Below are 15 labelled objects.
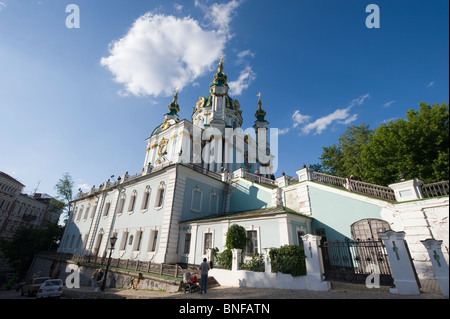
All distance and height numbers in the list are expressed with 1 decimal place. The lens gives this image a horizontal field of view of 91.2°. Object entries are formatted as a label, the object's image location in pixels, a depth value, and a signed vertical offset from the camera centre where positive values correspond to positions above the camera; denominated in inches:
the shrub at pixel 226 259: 484.4 +15.6
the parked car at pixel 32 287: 700.0 -75.0
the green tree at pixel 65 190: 1483.3 +444.1
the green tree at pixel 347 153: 990.4 +520.5
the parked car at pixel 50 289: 570.3 -64.9
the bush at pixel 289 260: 379.6 +13.7
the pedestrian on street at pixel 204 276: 391.5 -15.7
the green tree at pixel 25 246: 1206.3 +76.6
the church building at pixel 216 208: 460.1 +157.3
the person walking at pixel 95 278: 577.6 -35.1
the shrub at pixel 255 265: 442.6 +4.8
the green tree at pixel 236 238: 523.8 +64.4
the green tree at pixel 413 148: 623.5 +341.6
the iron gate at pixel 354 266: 411.8 +8.9
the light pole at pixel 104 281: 536.4 -39.6
